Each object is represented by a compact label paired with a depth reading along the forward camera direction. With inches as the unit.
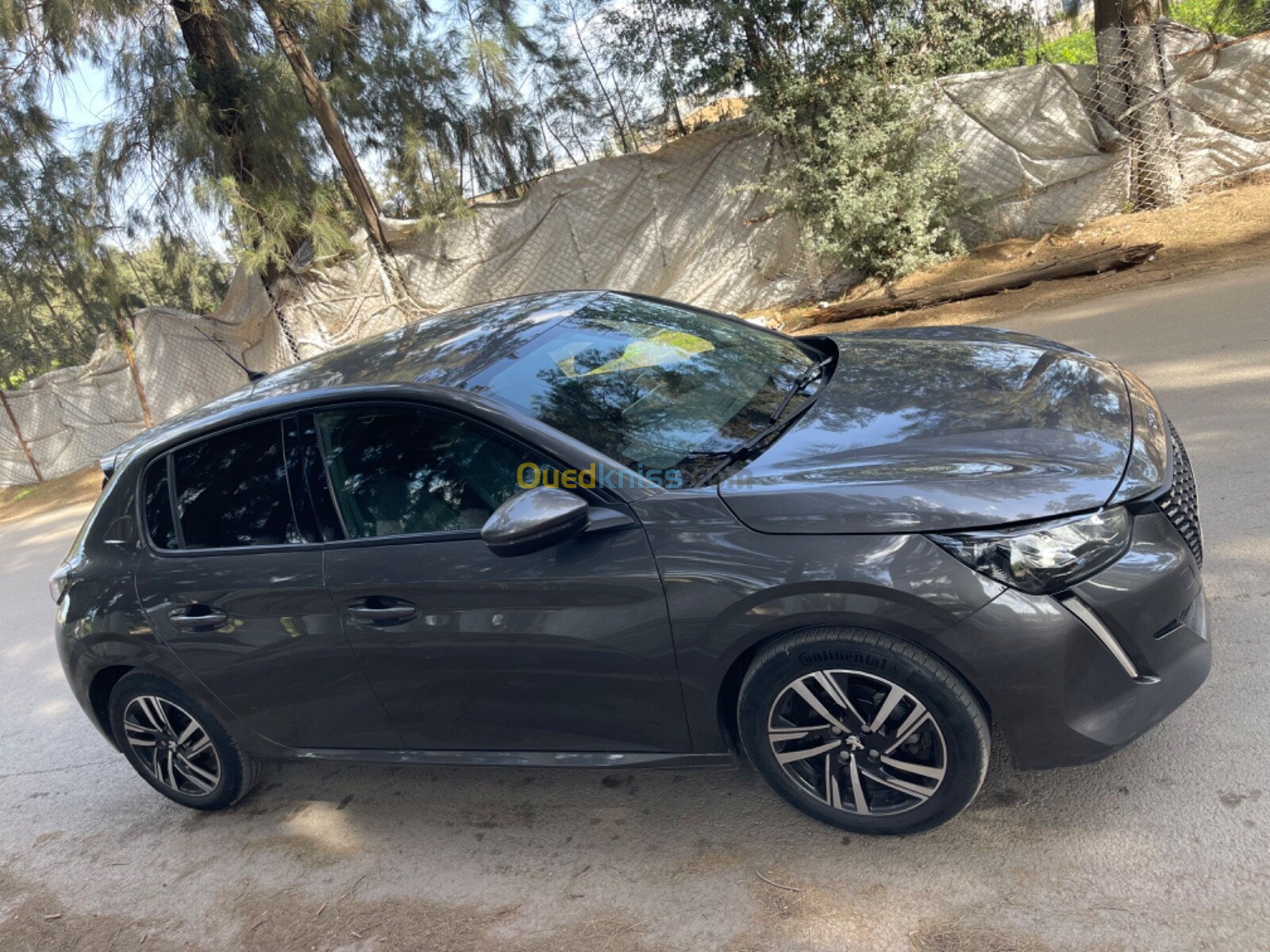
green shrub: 422.0
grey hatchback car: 98.1
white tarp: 418.6
